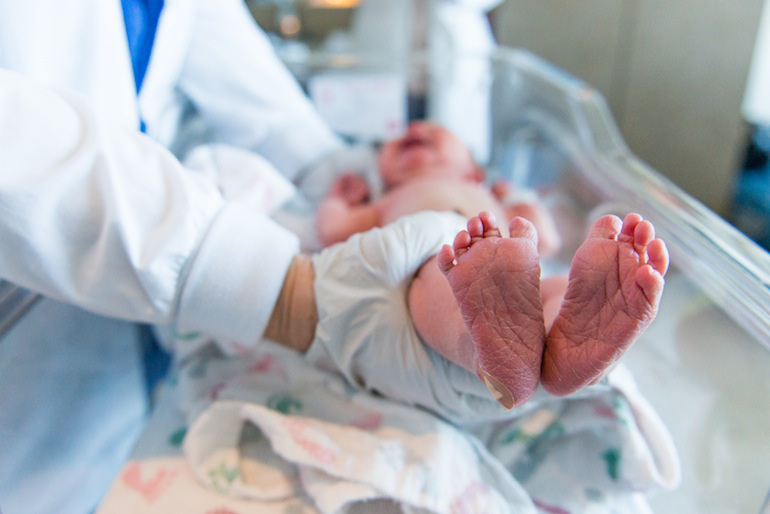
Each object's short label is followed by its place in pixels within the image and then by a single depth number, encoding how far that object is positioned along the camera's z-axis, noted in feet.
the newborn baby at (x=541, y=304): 1.47
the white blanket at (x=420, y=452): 1.91
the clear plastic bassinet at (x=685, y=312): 2.01
